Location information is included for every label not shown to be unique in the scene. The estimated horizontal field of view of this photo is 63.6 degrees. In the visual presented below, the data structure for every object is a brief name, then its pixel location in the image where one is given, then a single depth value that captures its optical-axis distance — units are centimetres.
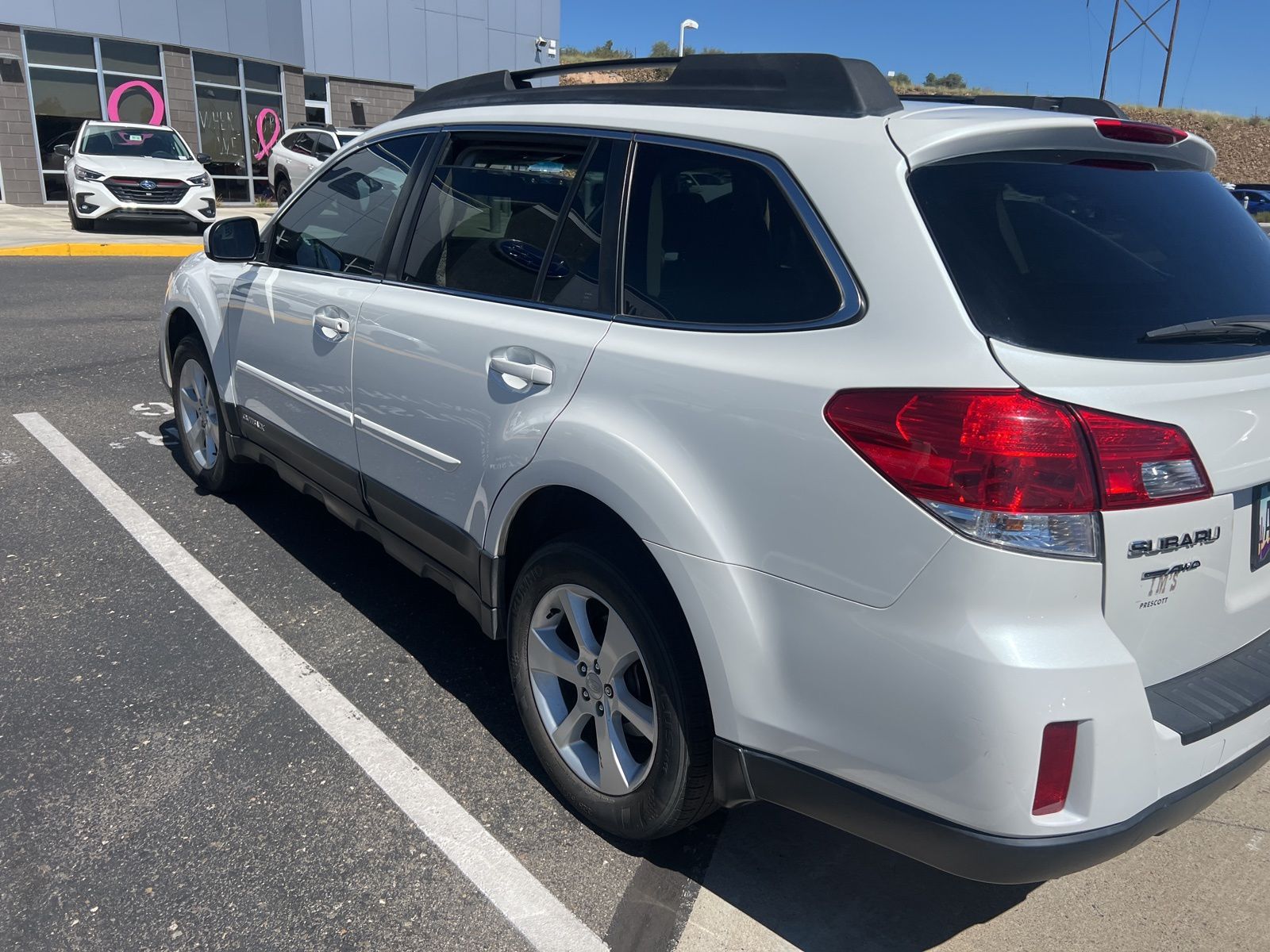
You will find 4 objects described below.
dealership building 1912
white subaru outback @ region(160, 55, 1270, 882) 185
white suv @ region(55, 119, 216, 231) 1558
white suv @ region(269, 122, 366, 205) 1966
